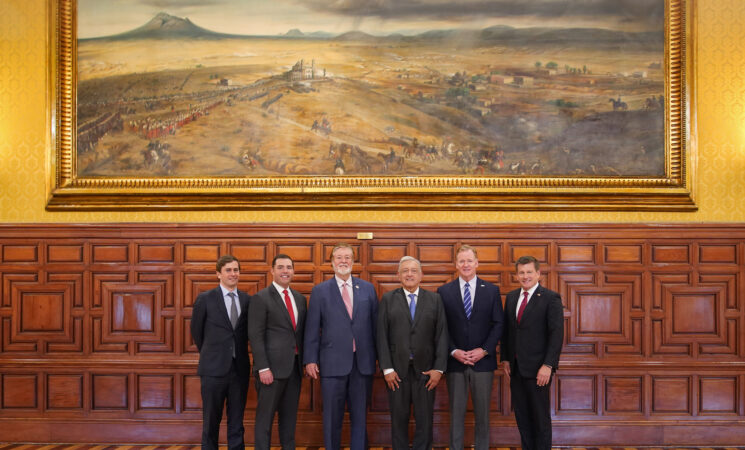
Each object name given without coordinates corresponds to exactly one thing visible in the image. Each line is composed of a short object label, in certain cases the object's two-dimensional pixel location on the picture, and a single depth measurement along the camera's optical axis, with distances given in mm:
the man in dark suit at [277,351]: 4219
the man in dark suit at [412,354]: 4250
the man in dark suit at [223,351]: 4270
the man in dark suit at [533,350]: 4199
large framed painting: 5230
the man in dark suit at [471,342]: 4328
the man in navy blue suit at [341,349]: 4266
